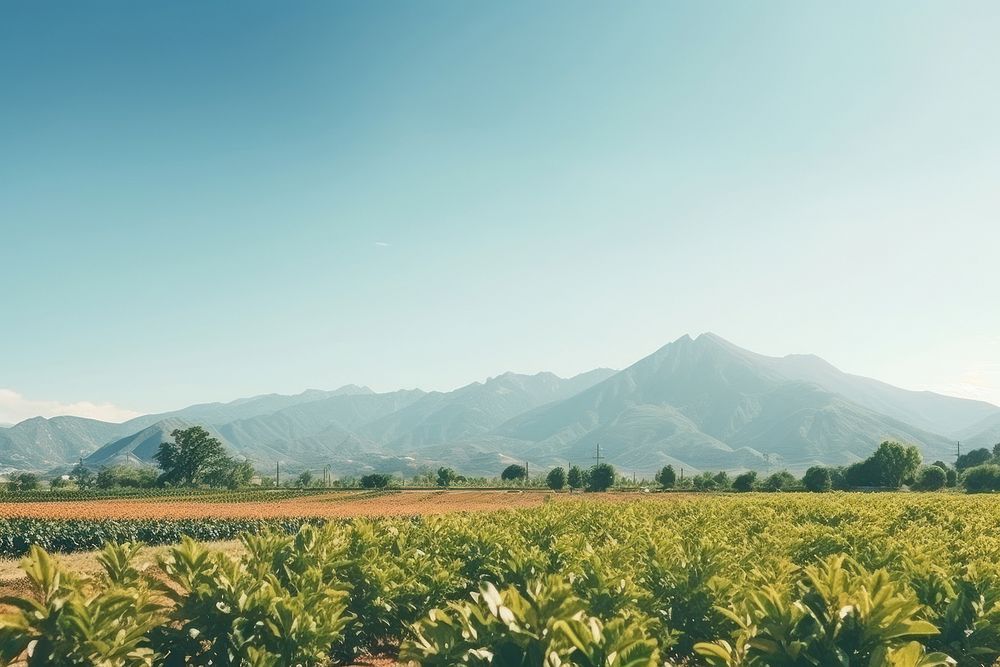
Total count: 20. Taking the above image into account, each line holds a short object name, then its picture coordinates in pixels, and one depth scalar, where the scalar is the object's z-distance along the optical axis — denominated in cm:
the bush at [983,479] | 7006
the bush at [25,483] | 11171
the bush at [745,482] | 8912
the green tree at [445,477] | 11440
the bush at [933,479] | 7962
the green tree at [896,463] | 8369
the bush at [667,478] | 9856
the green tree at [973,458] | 11388
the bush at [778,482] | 9012
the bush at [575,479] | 10344
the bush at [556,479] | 10025
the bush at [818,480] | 8362
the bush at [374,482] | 10375
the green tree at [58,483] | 13560
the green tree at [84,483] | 12428
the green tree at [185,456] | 11700
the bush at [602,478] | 9636
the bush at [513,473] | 11912
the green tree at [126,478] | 12244
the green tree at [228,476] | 12572
